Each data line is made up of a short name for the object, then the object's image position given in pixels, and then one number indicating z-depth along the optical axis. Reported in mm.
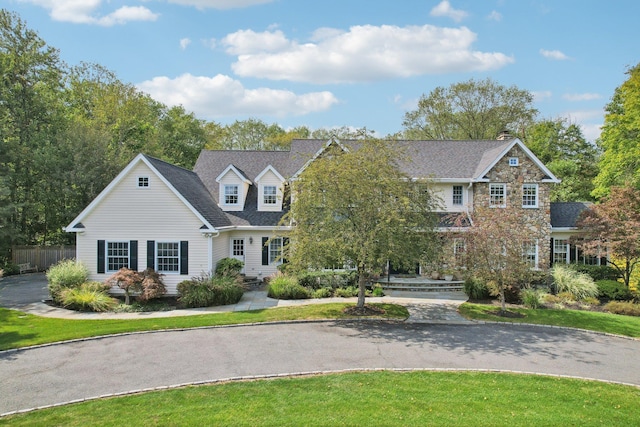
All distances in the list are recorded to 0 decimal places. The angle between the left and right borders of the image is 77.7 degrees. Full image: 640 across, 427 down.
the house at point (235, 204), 19688
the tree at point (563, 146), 38253
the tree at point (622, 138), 25312
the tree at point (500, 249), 16016
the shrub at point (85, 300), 16891
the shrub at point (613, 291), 19938
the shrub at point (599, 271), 22328
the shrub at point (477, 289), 19453
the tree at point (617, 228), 19578
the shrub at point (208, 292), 17719
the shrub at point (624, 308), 17625
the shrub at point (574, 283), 19875
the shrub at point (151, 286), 17469
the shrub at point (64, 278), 17906
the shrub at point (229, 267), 20281
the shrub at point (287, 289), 19125
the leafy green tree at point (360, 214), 14750
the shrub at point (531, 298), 18000
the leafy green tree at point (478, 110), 43750
